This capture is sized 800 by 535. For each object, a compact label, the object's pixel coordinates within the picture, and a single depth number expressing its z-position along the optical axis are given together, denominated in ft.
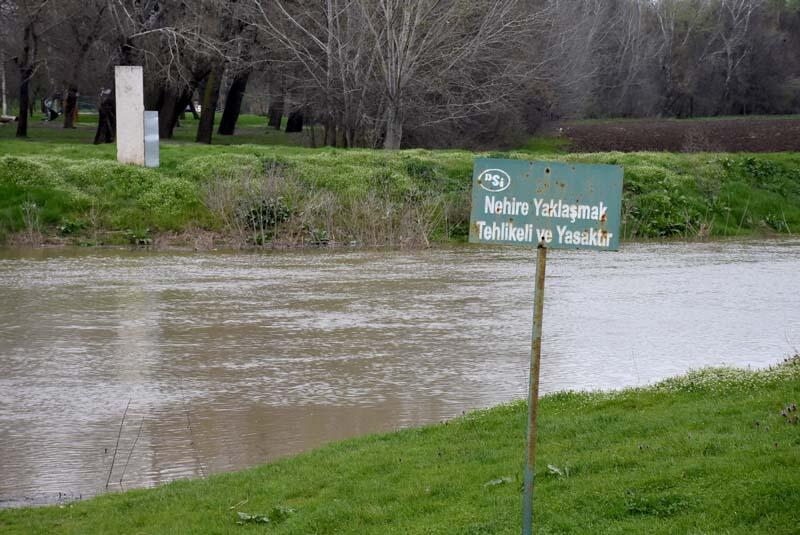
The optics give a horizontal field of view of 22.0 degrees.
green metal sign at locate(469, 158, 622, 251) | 36.13
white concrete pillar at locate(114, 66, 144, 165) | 172.81
